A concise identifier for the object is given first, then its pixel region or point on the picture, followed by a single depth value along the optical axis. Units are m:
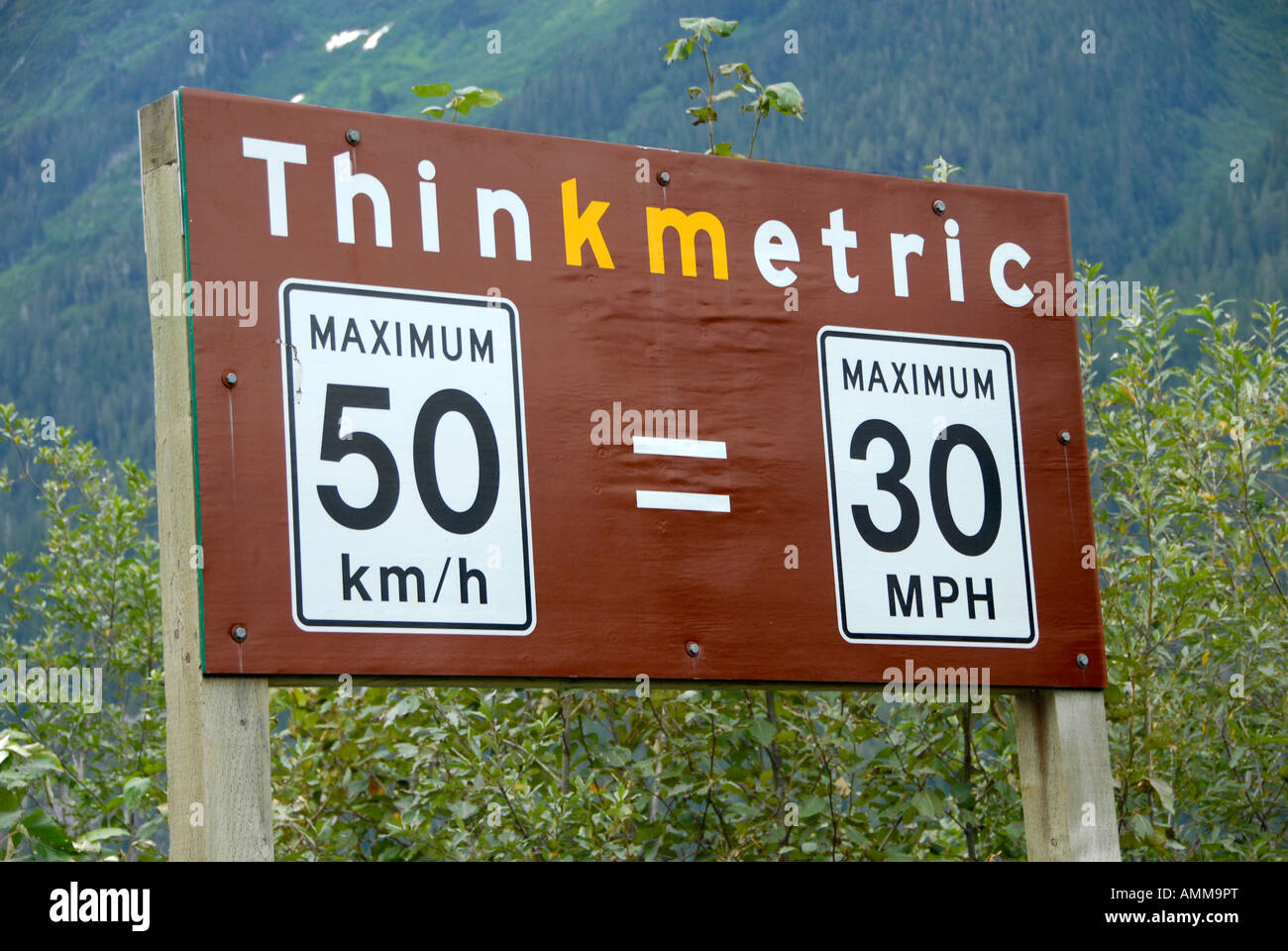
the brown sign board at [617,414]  3.44
